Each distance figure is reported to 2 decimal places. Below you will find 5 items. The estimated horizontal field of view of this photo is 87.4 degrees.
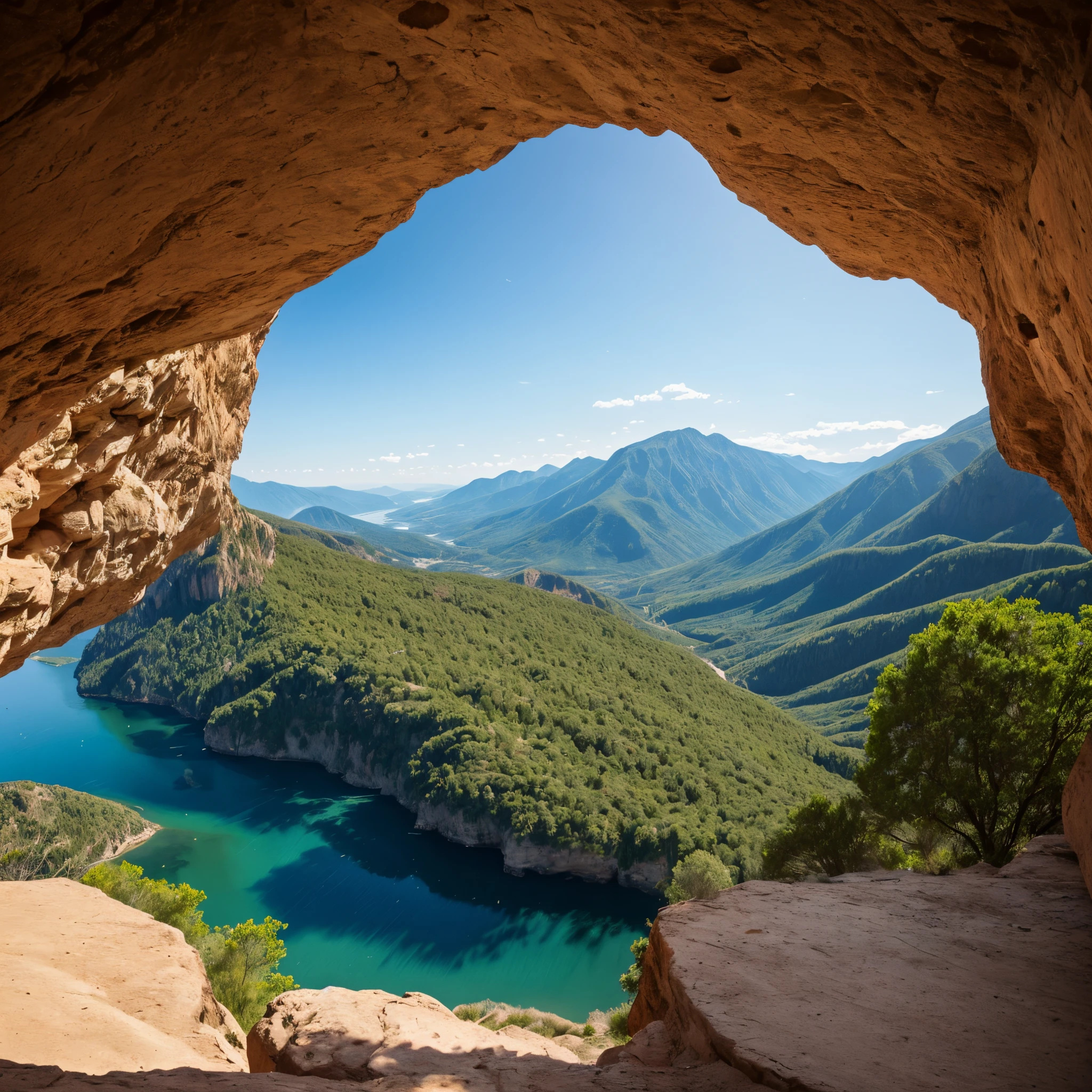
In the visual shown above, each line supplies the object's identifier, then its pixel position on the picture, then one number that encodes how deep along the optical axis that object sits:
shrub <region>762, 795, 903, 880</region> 19.94
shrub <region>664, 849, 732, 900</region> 36.34
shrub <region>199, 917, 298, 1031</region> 25.72
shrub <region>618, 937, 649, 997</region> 30.39
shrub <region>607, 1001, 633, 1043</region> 23.86
